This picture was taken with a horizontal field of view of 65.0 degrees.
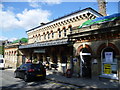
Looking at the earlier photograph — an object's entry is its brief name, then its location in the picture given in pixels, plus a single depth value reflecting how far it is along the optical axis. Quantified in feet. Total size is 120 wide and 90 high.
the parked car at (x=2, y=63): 55.13
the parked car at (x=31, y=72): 27.42
